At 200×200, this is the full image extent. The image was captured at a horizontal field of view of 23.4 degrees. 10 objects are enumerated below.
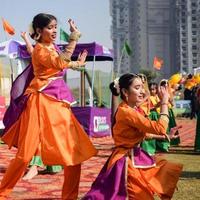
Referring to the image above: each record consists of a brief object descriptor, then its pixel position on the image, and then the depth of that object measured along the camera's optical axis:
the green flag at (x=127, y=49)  14.27
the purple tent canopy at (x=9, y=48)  10.40
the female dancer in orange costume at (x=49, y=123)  3.39
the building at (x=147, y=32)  91.38
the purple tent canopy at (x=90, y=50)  10.12
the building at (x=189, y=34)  84.62
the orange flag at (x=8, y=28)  12.87
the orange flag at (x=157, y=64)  16.75
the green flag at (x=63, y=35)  10.94
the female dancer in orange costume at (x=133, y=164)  3.10
